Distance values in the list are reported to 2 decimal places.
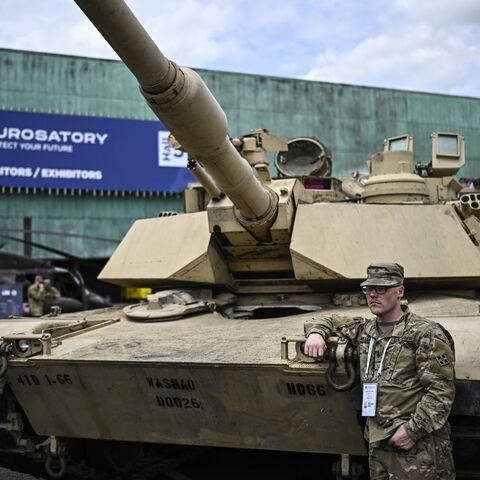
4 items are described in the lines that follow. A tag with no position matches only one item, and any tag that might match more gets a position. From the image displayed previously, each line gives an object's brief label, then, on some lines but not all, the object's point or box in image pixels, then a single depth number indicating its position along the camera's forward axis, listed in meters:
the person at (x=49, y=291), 18.28
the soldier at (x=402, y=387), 4.23
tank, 5.06
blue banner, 19.98
